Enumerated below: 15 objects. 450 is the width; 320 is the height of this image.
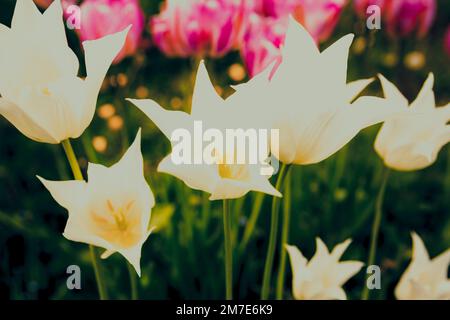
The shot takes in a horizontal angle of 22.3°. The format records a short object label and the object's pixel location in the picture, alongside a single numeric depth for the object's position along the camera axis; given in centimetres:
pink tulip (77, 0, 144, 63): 88
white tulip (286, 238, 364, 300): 77
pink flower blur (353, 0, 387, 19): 97
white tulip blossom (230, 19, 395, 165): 68
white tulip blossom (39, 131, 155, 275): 68
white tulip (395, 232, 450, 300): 80
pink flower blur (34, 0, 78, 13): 100
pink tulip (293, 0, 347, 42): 88
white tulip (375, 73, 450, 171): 76
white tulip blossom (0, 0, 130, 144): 68
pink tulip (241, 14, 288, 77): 79
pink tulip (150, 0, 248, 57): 85
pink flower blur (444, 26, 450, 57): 122
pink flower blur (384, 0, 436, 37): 105
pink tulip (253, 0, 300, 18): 85
